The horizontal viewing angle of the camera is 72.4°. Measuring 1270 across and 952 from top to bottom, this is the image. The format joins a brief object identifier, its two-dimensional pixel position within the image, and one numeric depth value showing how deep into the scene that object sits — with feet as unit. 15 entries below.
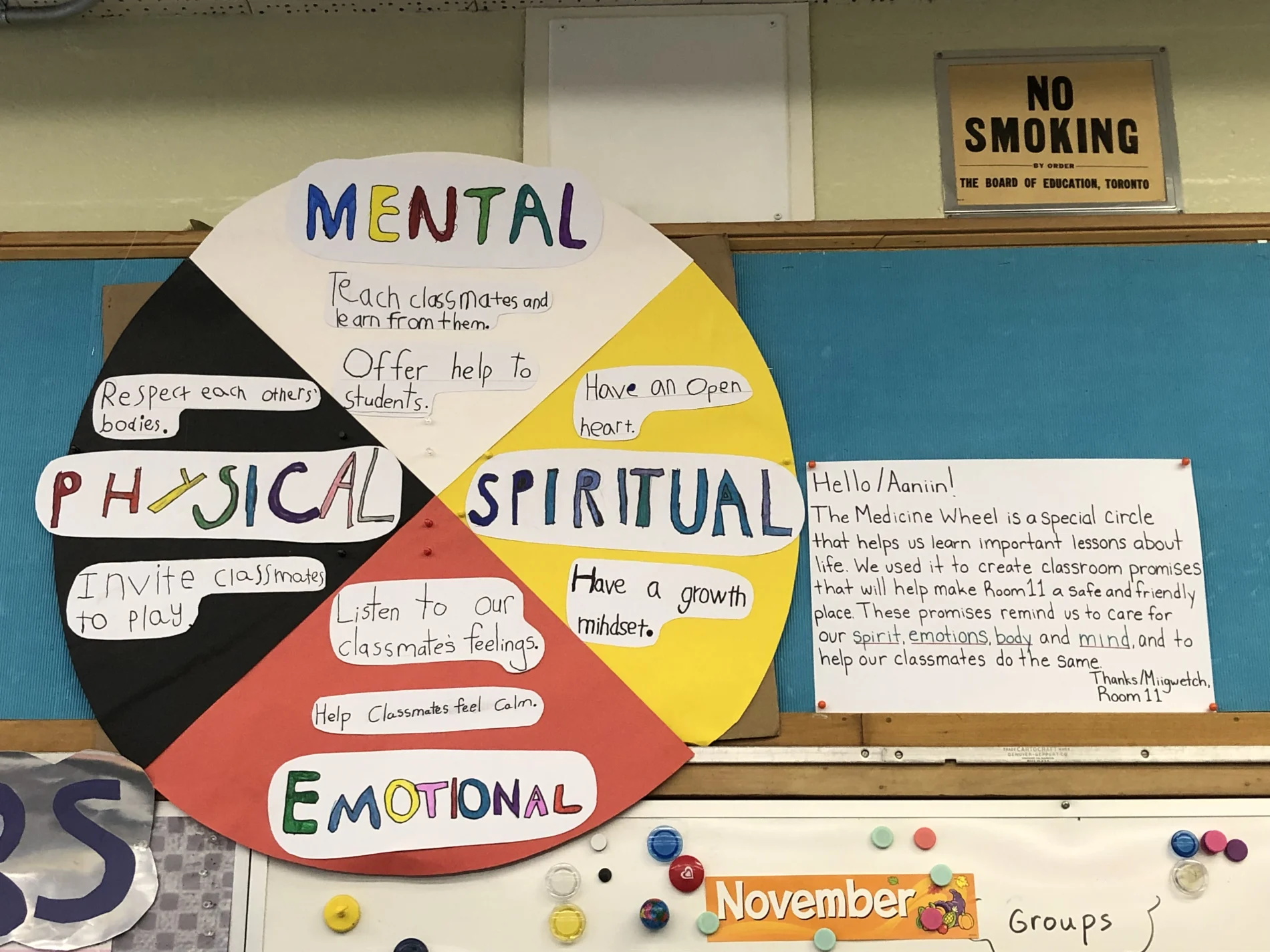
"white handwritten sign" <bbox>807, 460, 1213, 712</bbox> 3.80
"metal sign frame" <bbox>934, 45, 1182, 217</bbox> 4.32
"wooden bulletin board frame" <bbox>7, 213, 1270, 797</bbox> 3.73
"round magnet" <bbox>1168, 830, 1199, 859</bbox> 3.62
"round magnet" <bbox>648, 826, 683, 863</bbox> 3.67
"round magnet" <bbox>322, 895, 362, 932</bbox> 3.61
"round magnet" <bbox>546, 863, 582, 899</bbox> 3.66
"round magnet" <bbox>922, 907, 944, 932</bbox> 3.61
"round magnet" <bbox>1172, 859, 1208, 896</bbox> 3.62
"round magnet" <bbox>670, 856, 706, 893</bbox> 3.64
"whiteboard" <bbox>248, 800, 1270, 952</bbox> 3.61
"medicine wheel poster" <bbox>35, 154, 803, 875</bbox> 3.71
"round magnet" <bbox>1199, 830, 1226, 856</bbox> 3.64
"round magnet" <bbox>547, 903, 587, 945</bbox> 3.60
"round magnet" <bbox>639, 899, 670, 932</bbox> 3.60
